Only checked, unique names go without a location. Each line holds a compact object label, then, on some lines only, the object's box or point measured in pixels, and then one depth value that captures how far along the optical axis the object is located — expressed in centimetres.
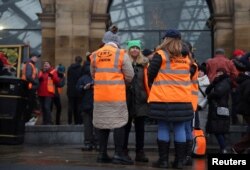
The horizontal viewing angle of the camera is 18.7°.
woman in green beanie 1172
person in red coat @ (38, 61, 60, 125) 1885
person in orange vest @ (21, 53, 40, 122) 1799
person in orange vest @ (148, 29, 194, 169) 1053
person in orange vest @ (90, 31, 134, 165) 1103
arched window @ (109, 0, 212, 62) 2560
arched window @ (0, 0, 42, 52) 2564
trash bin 1299
